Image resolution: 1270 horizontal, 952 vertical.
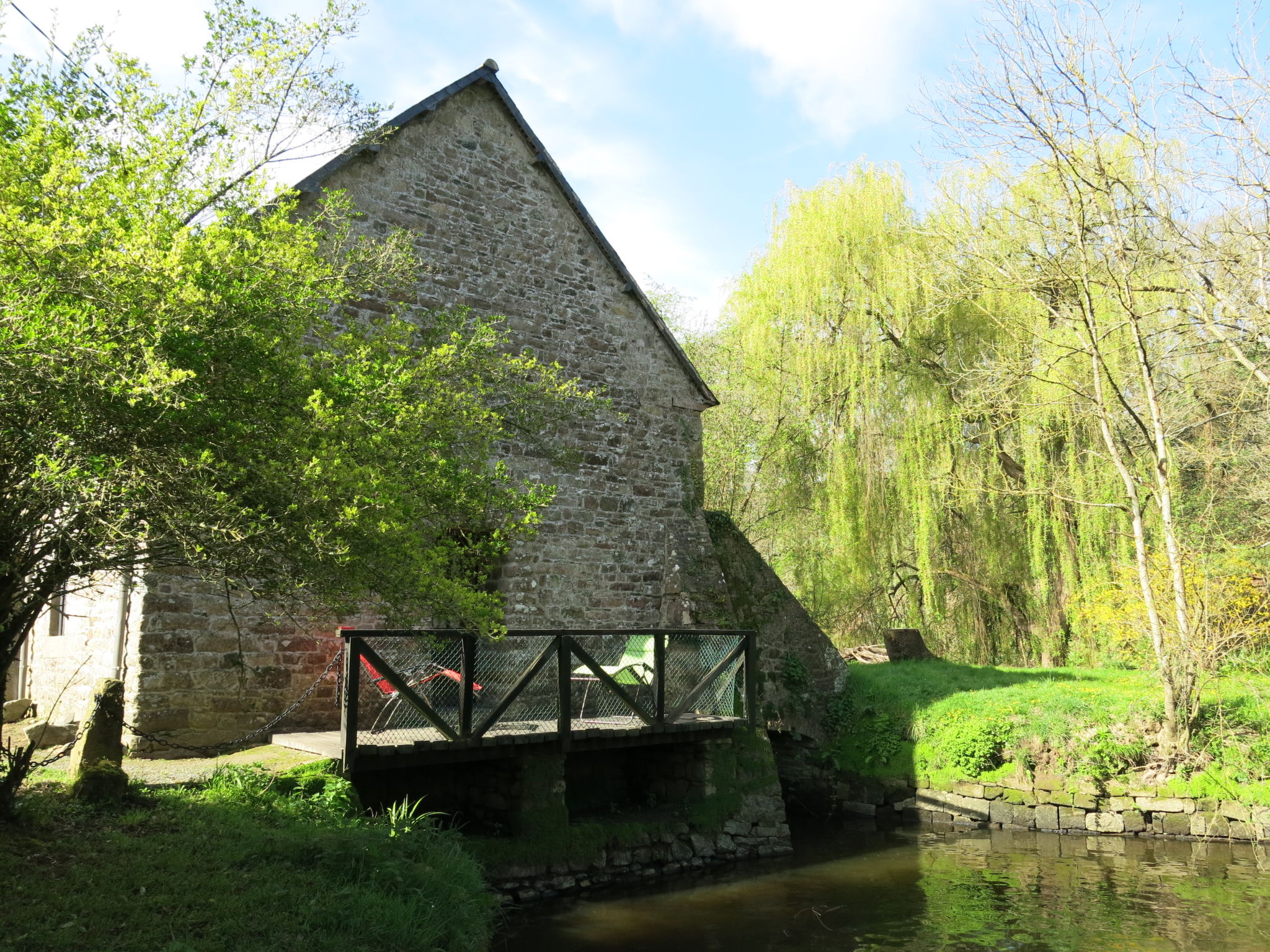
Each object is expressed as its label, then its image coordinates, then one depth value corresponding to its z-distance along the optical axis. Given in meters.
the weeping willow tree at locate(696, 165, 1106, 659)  14.69
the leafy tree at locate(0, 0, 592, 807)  3.84
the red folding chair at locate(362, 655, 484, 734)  7.87
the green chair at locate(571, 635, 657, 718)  9.62
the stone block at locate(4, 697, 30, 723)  9.47
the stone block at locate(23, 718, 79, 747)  8.29
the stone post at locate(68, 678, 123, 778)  6.30
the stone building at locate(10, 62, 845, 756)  9.11
